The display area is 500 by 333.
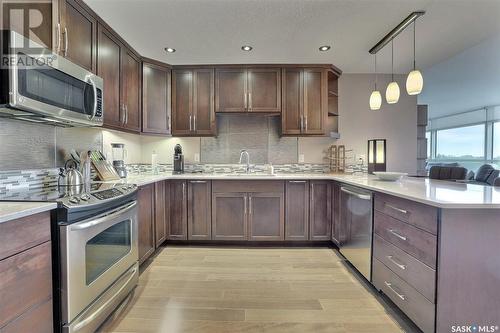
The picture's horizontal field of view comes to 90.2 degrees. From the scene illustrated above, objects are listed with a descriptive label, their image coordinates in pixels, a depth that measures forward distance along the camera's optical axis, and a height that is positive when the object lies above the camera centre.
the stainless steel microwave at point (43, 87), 1.25 +0.44
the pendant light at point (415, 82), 2.06 +0.66
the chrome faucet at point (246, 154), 3.59 +0.09
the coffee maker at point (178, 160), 3.48 +0.01
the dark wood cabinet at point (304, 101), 3.33 +0.81
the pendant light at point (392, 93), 2.35 +0.65
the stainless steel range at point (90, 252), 1.30 -0.56
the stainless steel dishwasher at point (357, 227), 2.14 -0.63
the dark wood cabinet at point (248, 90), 3.32 +0.95
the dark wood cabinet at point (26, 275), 1.05 -0.52
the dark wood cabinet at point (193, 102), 3.35 +0.80
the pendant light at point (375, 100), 2.62 +0.65
